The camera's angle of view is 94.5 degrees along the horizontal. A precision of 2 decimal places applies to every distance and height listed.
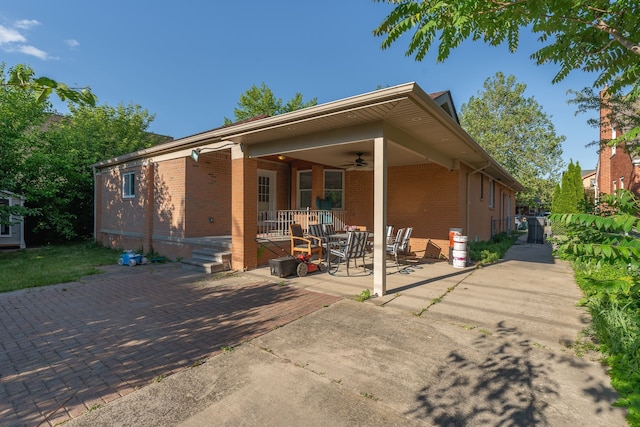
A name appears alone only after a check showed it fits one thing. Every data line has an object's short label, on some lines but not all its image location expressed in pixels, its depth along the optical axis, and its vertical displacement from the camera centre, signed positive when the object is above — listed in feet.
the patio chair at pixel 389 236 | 28.34 -2.29
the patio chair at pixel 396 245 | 26.12 -2.85
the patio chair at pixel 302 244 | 26.12 -2.82
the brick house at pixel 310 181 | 18.13 +3.73
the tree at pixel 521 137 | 86.84 +22.85
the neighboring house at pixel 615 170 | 34.52 +6.49
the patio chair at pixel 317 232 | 28.50 -1.80
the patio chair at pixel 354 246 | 22.50 -2.53
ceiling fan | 29.12 +5.34
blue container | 28.81 -4.53
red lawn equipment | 22.97 -4.19
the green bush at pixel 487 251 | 30.14 -4.19
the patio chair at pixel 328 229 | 29.74 -1.65
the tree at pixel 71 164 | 39.50 +6.74
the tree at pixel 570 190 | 59.11 +4.86
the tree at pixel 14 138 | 34.14 +8.85
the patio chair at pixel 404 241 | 27.02 -2.56
